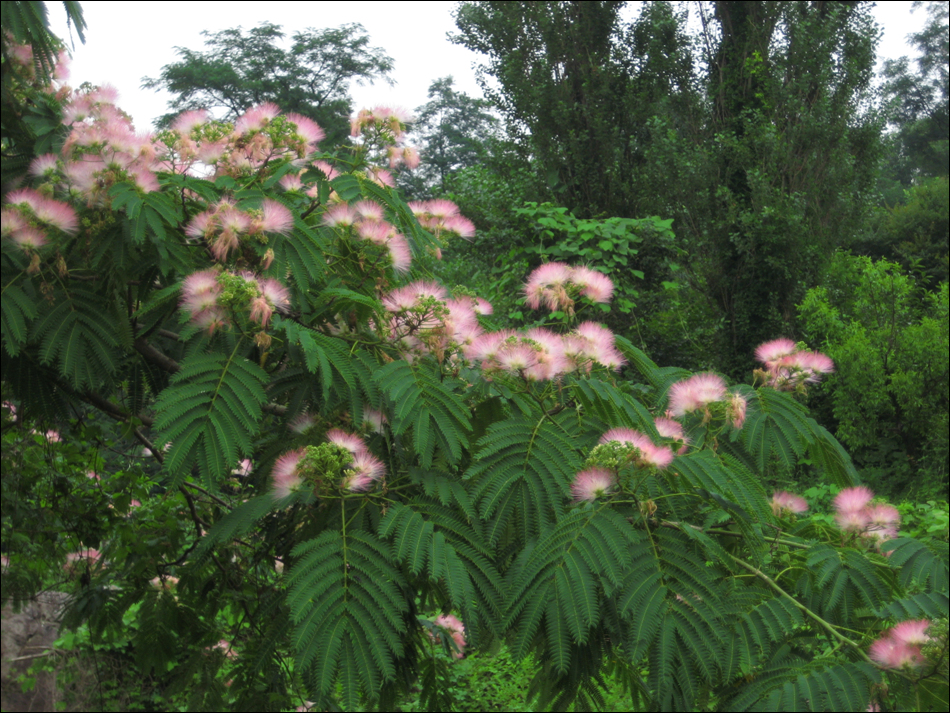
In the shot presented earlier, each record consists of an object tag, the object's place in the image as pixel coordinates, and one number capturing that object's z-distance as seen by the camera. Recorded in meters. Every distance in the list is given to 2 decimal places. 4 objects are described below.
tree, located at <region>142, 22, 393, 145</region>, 23.84
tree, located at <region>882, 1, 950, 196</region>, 32.84
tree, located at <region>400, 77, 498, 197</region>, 31.62
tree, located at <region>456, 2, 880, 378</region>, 13.22
